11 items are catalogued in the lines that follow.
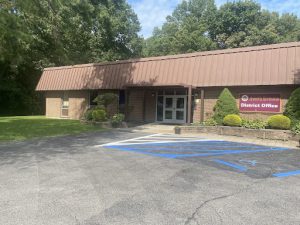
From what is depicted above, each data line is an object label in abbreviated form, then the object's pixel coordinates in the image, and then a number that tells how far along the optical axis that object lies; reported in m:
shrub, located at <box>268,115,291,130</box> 10.30
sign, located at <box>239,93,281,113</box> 11.78
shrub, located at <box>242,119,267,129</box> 10.92
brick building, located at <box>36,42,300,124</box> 11.57
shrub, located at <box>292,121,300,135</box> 9.76
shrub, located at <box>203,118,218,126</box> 12.07
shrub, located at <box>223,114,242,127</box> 11.34
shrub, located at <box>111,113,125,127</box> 13.56
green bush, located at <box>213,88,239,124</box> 12.01
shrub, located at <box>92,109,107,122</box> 14.05
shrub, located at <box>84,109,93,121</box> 14.60
